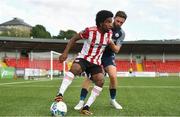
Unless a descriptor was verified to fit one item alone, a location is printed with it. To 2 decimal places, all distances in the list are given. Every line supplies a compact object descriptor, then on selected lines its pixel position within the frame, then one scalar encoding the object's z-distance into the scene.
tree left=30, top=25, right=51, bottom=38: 114.42
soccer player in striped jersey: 6.95
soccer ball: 6.22
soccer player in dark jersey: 8.23
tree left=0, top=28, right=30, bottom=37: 124.90
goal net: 40.66
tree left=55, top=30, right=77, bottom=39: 122.14
